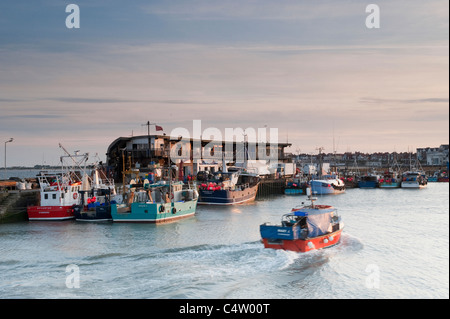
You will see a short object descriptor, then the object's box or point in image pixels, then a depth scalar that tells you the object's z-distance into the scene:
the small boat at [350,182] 78.88
